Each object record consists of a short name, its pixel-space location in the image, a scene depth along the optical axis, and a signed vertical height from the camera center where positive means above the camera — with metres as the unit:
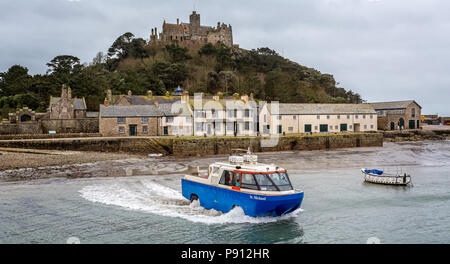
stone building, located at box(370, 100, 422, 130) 65.12 +1.29
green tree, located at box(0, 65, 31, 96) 64.12 +7.48
